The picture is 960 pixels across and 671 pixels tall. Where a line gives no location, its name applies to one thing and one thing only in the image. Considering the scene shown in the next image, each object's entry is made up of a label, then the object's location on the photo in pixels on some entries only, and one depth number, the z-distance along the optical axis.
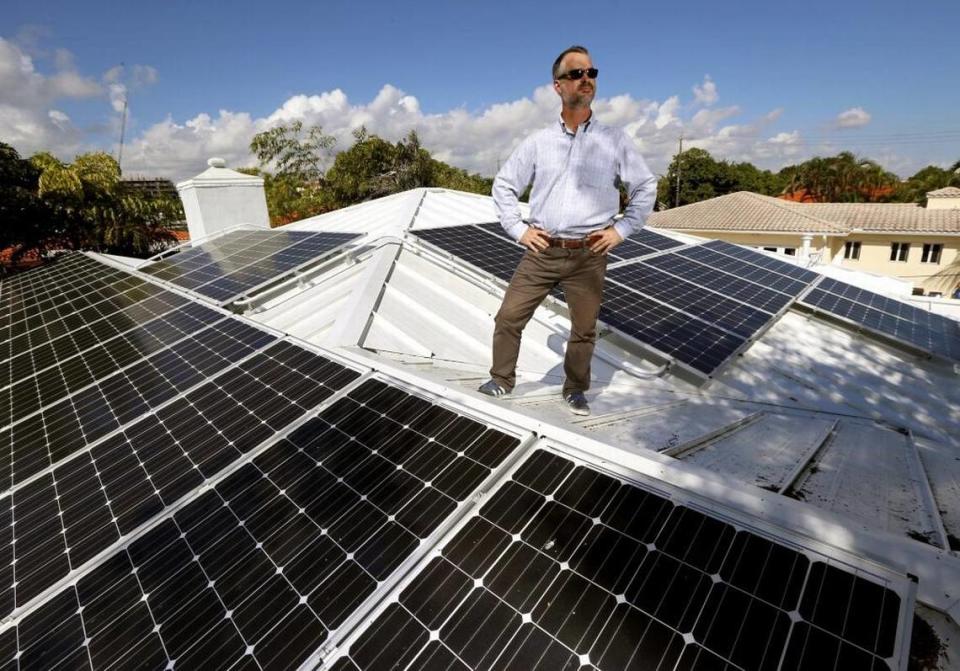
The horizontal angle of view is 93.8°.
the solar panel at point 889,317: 9.20
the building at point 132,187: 26.05
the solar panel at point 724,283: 9.73
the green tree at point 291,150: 47.50
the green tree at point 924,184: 49.76
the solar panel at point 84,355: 6.25
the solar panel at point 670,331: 6.80
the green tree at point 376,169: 45.12
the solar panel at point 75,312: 8.48
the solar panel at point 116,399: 4.91
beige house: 28.19
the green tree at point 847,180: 56.78
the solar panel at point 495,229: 11.49
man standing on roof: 3.93
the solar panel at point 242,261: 8.70
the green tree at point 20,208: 21.02
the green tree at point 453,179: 49.03
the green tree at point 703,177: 64.88
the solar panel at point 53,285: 10.80
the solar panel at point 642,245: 11.47
